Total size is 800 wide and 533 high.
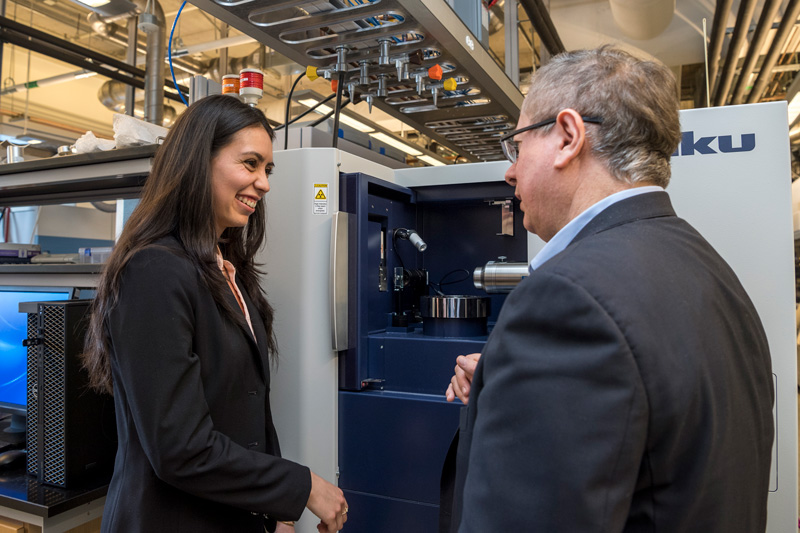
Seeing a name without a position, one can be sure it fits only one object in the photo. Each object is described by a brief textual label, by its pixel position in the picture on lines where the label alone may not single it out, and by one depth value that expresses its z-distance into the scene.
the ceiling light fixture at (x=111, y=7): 2.22
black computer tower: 1.21
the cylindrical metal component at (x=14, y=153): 1.64
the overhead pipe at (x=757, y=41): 2.45
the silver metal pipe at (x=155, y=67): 3.04
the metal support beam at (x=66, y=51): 2.77
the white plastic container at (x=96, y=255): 1.64
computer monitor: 1.48
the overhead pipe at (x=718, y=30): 2.59
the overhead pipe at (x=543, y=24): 2.27
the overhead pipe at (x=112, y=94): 4.68
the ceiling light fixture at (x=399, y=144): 4.14
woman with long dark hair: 0.85
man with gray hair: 0.47
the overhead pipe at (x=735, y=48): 2.51
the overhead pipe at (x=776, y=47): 2.50
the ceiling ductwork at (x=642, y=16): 2.63
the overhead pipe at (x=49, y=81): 4.25
